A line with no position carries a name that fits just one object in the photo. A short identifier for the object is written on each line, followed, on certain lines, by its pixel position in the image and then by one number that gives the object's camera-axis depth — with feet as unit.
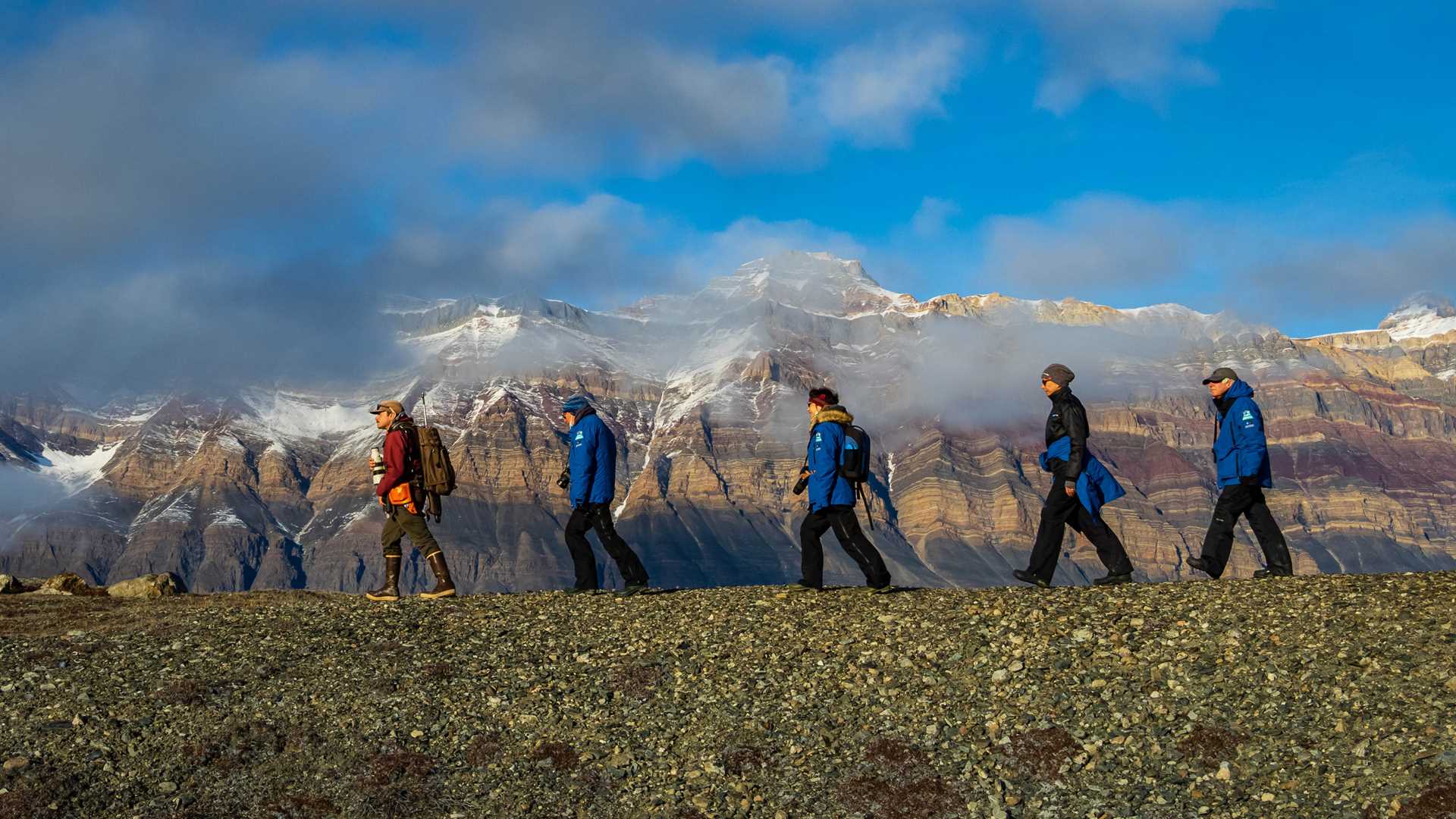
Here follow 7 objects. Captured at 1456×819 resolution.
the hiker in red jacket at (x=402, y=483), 73.82
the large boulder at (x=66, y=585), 98.48
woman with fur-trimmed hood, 68.13
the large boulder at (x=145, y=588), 97.67
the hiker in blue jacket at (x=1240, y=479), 66.74
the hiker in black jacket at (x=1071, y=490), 67.41
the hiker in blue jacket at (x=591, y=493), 74.08
